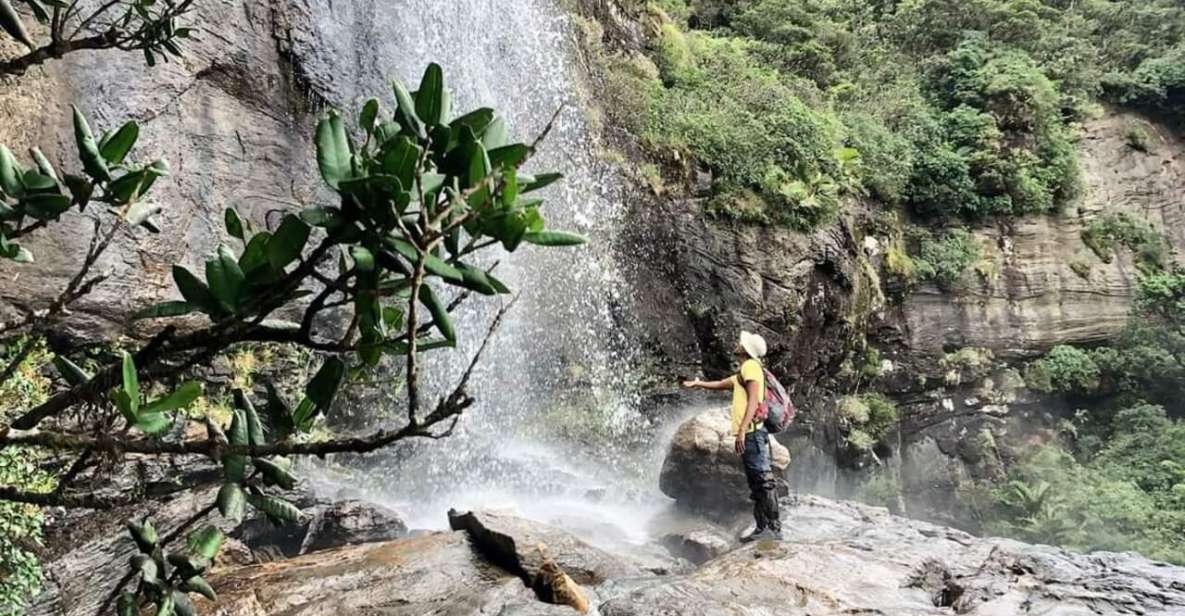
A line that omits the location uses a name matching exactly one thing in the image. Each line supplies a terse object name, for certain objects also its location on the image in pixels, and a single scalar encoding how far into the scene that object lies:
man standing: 6.12
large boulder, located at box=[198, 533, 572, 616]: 4.10
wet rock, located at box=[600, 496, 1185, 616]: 4.68
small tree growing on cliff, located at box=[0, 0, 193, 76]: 1.84
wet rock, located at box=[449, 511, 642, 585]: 4.72
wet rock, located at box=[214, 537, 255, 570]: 4.98
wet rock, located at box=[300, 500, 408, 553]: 5.77
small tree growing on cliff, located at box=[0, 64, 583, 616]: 1.26
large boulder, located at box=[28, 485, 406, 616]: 4.35
